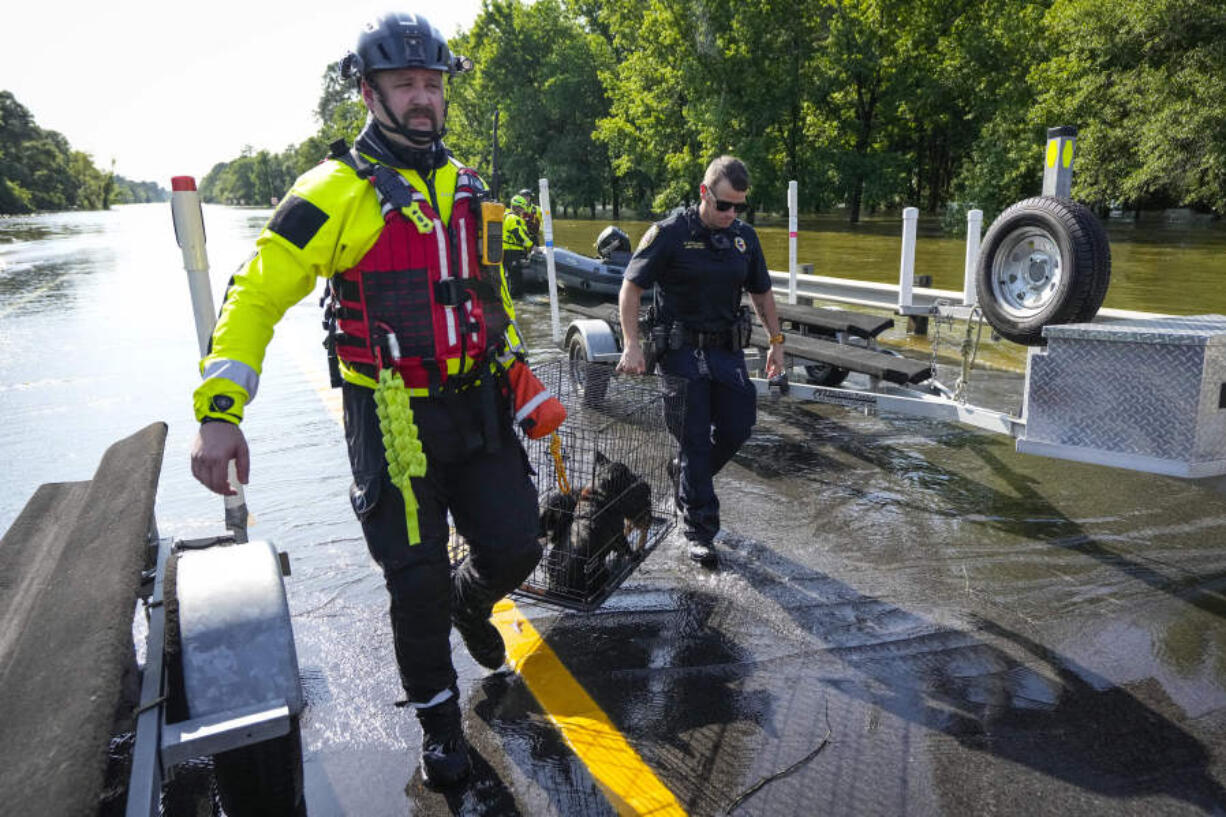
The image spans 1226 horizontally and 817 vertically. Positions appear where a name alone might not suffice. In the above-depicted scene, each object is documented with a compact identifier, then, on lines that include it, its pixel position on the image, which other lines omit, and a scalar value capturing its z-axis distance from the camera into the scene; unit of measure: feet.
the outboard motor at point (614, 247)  39.96
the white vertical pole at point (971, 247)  22.11
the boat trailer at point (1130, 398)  10.89
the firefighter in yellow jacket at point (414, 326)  8.39
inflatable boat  40.27
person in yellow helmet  40.27
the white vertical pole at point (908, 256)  26.68
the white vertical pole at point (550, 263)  31.48
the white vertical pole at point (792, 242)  30.63
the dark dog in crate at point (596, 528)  11.78
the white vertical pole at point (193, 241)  11.84
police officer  14.78
